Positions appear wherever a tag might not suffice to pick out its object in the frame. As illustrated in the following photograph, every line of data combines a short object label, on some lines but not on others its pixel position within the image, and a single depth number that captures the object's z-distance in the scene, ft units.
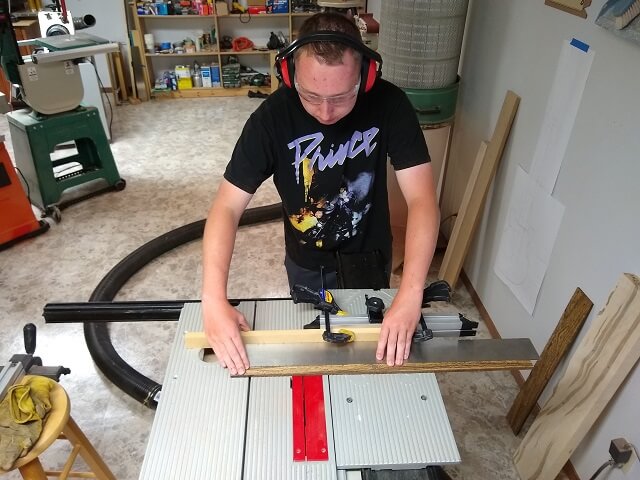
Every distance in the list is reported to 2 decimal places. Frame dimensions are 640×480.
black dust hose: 6.31
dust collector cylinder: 7.04
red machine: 9.11
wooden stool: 3.68
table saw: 2.78
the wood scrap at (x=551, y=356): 5.19
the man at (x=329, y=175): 3.18
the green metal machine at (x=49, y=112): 9.38
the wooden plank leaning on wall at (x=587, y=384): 4.32
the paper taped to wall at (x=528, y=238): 5.88
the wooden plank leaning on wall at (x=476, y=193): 6.68
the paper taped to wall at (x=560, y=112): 5.17
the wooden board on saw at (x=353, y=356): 3.15
